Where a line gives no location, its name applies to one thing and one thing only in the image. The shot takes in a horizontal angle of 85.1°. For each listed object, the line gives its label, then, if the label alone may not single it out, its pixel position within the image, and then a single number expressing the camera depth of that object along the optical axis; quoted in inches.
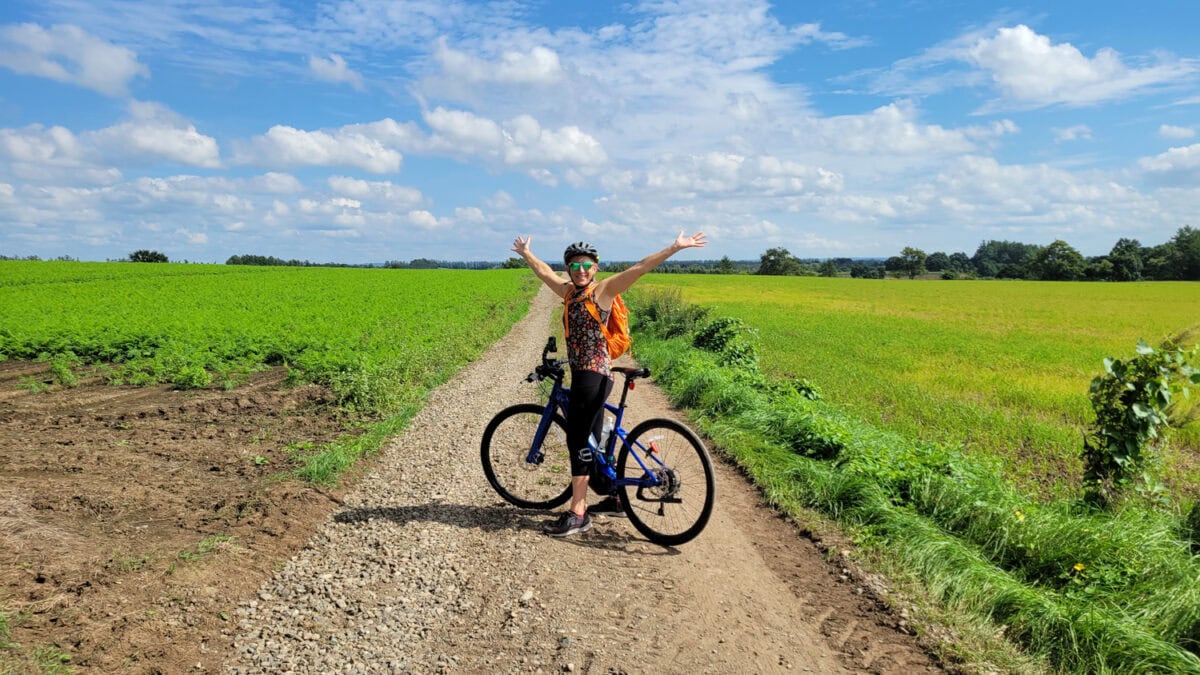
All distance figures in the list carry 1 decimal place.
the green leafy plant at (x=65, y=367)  481.7
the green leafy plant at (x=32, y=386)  458.3
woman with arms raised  207.8
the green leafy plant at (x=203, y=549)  196.5
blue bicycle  218.8
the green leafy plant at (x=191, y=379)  465.4
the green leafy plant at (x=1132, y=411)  244.1
